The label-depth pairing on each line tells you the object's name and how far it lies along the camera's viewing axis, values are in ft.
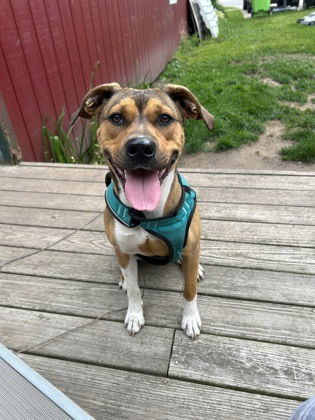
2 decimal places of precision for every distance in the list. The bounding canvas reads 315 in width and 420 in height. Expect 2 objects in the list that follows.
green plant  4.01
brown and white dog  1.57
